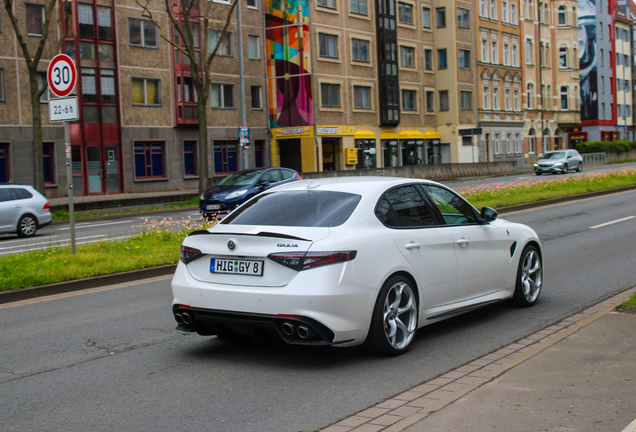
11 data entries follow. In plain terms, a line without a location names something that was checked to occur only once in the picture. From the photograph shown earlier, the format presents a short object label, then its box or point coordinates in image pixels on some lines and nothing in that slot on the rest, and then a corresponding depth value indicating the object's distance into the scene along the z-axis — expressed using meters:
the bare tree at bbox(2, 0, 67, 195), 27.16
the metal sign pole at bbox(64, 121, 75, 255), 11.62
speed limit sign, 11.59
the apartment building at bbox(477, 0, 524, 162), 68.19
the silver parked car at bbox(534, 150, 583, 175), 49.62
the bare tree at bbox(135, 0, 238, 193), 31.64
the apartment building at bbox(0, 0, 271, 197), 36.00
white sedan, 5.74
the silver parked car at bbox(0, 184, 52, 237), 20.58
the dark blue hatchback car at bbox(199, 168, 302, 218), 23.88
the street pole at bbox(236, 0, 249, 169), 35.83
